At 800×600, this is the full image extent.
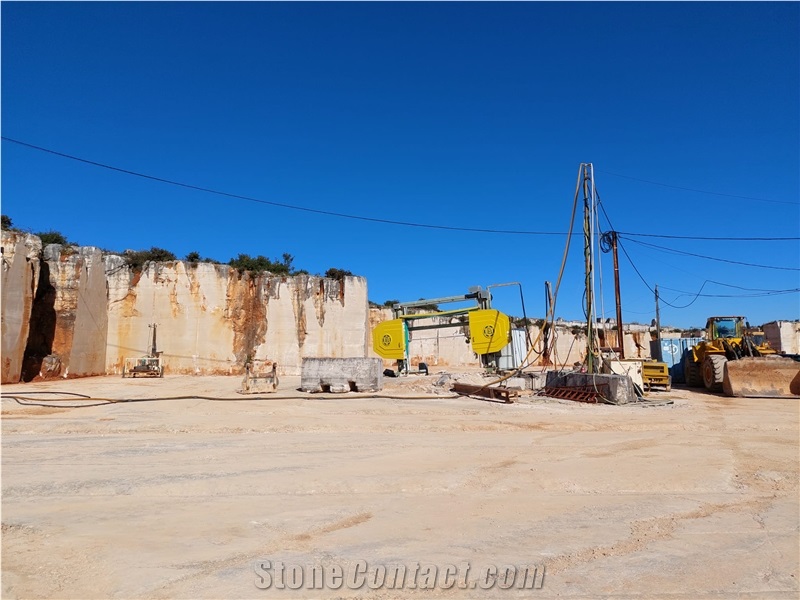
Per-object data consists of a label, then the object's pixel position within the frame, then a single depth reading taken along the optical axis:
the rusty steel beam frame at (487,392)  12.55
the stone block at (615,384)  12.16
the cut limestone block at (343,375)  14.34
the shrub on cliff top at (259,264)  35.16
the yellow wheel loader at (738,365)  14.35
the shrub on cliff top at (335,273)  36.28
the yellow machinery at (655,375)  16.52
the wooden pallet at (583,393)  12.43
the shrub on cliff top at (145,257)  23.49
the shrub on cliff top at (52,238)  25.37
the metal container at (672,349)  24.95
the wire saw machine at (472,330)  16.64
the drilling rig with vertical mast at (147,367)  20.23
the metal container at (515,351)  24.25
